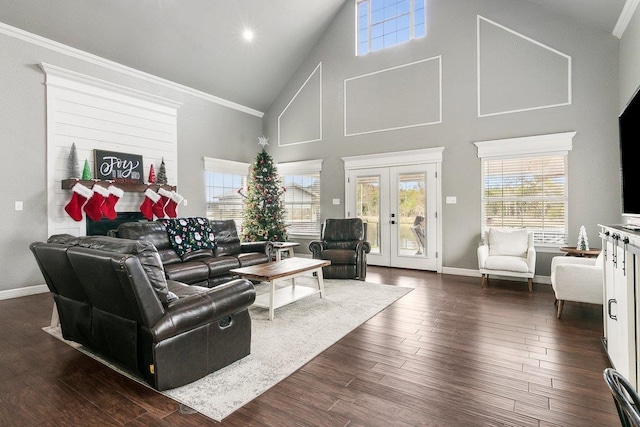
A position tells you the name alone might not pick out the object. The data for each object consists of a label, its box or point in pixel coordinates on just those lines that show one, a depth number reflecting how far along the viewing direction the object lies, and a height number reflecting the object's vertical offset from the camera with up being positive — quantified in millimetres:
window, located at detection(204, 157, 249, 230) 7391 +659
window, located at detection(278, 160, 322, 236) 7859 +466
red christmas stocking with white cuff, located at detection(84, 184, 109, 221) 5102 +184
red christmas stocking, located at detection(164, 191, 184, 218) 6211 +229
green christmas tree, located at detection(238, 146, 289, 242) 7508 +192
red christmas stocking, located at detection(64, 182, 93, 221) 4914 +242
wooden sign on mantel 5371 +838
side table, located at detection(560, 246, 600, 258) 4398 -534
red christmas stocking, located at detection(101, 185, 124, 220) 5257 +235
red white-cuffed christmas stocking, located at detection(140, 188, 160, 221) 5855 +236
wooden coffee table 3666 -679
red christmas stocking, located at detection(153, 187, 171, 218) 6020 +239
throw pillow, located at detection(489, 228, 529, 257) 5250 -475
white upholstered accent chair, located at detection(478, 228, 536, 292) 4902 -654
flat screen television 2887 +514
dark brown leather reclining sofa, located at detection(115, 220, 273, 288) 4311 -594
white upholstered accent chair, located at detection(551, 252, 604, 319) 3412 -744
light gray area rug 2186 -1156
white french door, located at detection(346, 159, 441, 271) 6348 +64
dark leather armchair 5535 -587
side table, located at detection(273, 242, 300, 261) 5868 -575
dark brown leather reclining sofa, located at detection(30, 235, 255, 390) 2135 -676
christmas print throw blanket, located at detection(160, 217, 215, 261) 4742 -271
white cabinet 1896 -578
